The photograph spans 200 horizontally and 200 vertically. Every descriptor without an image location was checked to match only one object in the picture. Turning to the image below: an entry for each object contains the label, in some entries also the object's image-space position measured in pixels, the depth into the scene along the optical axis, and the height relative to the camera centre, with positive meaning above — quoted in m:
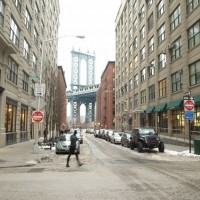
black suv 23.69 -1.22
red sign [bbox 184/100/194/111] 21.98 +1.30
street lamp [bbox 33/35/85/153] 20.25 -1.54
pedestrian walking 15.30 -0.98
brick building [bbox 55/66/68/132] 41.09 +2.87
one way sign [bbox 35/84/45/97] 21.28 +2.30
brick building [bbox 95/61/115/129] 110.66 +9.90
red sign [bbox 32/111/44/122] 20.20 +0.52
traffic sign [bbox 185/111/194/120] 21.69 +0.59
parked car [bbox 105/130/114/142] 42.43 -1.48
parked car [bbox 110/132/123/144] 36.75 -1.65
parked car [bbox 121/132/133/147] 29.79 -1.50
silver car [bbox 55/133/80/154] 21.62 -1.51
